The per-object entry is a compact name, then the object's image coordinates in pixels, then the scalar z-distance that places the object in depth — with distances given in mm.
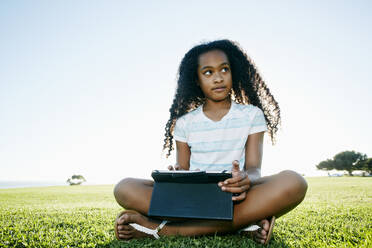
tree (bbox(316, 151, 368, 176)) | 48406
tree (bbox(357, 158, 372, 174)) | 44969
